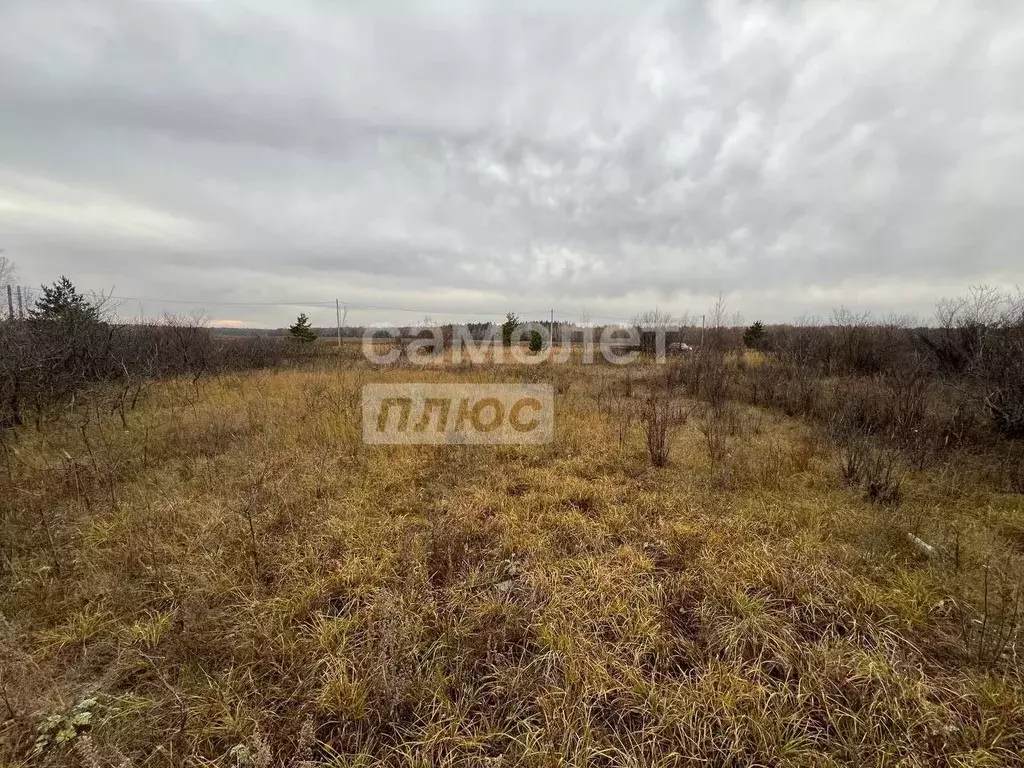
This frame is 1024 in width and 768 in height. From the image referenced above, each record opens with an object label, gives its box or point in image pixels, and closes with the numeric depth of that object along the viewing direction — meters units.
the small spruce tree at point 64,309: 9.06
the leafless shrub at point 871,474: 4.06
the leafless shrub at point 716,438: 5.21
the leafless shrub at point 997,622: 2.14
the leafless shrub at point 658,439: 5.21
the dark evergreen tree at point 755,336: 20.06
